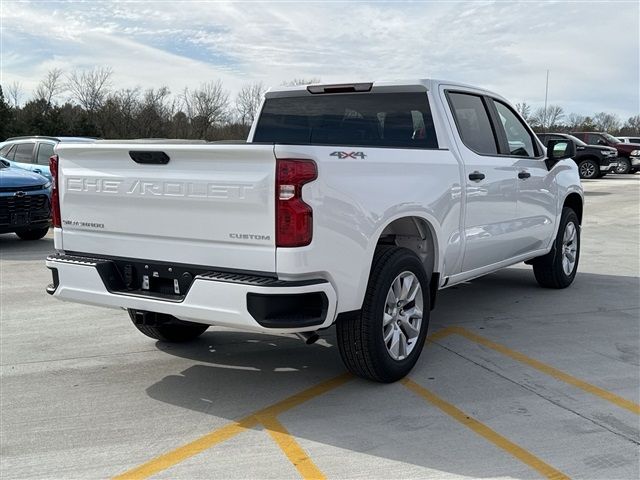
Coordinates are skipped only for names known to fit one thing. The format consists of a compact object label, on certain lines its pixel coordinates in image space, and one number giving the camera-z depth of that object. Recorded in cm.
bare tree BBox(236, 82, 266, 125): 4196
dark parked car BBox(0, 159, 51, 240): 1051
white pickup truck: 363
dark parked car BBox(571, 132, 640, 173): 2862
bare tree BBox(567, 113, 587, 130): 6342
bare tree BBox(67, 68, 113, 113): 5366
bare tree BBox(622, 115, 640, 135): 7088
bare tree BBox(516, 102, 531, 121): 4830
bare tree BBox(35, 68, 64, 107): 5264
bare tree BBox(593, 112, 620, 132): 6944
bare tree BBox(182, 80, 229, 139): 4678
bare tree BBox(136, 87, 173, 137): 4659
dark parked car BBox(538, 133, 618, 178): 2697
